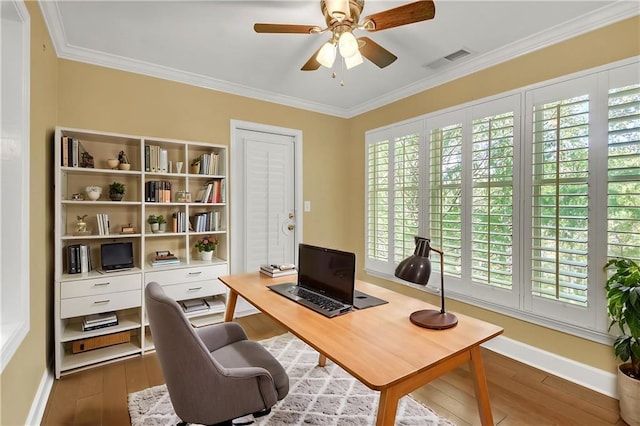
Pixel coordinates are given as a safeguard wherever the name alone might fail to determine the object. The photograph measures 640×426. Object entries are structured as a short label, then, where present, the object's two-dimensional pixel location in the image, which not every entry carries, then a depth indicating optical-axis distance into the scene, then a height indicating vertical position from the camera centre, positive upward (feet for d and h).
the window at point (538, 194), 6.63 +0.44
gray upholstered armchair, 3.89 -2.18
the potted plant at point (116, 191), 8.55 +0.56
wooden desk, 3.42 -1.73
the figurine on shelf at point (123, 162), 8.68 +1.40
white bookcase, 7.66 -0.61
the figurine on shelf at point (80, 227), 8.32 -0.42
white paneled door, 11.43 +0.56
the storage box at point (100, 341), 7.97 -3.40
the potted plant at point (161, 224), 9.38 -0.38
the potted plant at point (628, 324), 5.69 -2.14
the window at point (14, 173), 4.78 +0.62
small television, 8.39 -1.22
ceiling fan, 5.19 +3.32
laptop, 5.47 -1.42
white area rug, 5.93 -3.93
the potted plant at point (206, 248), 9.81 -1.14
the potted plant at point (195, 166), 9.88 +1.43
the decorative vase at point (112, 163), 8.52 +1.33
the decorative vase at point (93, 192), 8.29 +0.51
